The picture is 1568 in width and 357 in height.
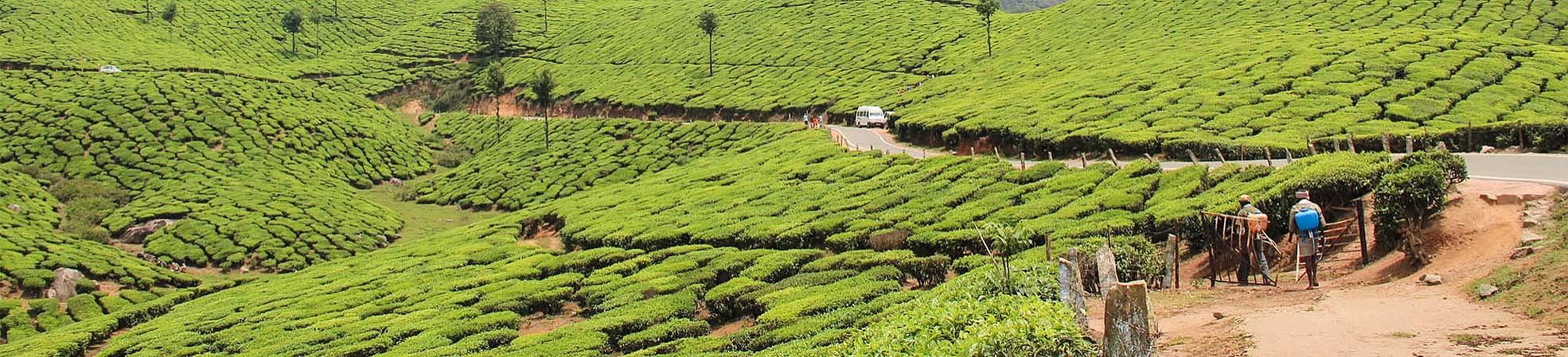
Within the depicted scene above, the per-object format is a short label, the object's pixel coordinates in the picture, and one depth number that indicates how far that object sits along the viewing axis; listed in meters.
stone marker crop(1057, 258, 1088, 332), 16.27
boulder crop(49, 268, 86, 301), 43.28
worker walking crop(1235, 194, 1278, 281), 21.23
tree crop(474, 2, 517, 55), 114.19
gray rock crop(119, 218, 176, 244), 52.97
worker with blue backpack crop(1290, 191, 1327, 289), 20.55
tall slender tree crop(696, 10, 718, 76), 91.62
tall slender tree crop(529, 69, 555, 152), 71.75
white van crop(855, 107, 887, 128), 69.19
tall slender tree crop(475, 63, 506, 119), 89.88
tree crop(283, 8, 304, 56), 109.75
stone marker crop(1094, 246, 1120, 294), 16.22
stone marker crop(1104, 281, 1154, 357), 12.88
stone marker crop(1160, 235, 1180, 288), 21.75
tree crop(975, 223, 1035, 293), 18.33
